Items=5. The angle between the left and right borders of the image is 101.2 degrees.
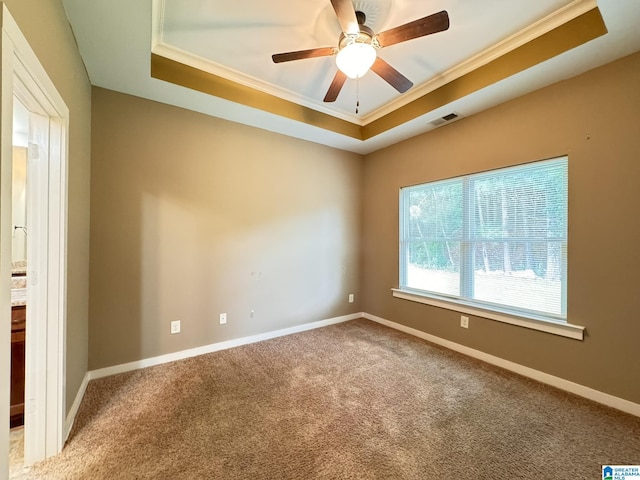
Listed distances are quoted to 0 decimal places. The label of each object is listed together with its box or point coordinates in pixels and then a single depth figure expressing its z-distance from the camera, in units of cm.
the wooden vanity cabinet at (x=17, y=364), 169
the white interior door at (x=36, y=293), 142
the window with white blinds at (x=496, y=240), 233
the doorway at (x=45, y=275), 143
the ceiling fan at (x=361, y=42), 153
